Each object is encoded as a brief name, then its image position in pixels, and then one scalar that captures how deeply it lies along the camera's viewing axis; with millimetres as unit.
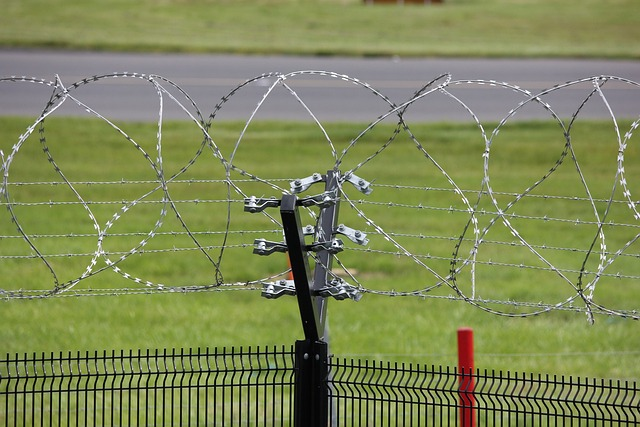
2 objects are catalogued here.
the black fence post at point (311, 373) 11602
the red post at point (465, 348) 14461
